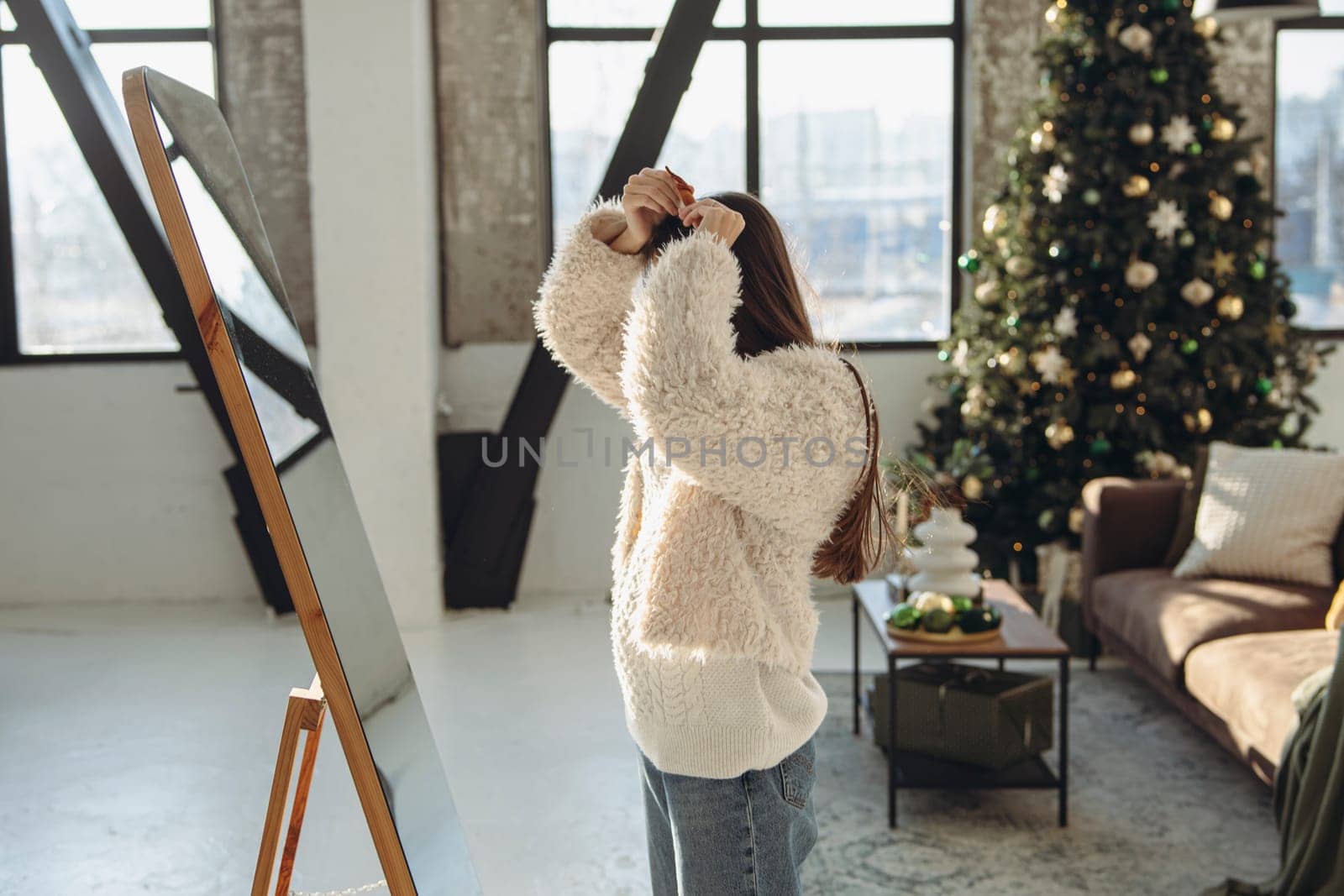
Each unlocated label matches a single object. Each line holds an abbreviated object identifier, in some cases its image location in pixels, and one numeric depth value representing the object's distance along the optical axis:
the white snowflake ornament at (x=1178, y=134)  4.33
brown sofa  2.73
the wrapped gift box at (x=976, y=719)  2.83
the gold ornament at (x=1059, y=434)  4.32
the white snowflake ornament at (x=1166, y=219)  4.31
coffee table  2.78
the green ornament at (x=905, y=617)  2.97
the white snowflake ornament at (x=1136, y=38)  4.33
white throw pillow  3.50
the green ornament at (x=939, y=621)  2.92
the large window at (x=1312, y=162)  5.30
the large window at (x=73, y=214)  5.16
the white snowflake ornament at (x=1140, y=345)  4.29
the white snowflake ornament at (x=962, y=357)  4.68
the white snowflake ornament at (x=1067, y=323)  4.35
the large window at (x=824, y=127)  5.29
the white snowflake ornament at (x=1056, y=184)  4.39
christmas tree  4.32
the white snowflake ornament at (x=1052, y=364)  4.34
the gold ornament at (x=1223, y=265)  4.33
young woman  1.33
